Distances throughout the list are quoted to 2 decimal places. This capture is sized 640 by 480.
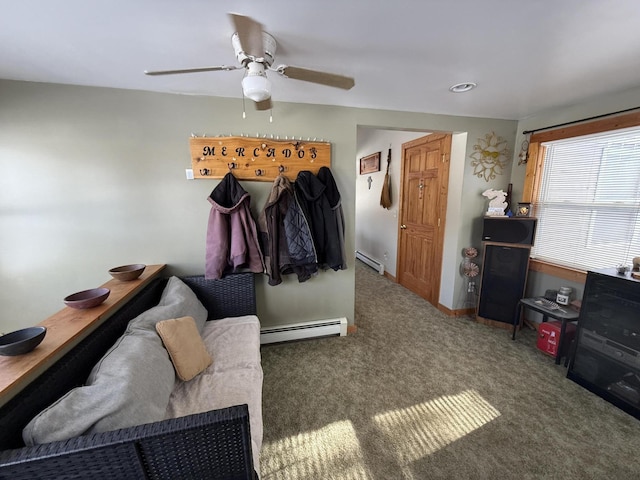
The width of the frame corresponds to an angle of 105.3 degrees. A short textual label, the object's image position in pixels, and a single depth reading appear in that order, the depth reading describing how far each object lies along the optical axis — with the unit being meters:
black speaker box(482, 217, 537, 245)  2.38
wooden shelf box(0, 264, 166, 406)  0.86
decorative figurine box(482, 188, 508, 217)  2.57
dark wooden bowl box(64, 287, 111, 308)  1.31
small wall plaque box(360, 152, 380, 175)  4.41
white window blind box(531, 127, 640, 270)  1.92
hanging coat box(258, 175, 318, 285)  2.07
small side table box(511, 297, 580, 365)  2.02
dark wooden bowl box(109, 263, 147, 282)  1.75
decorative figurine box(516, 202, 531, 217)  2.47
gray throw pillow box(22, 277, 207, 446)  0.82
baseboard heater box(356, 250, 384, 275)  4.45
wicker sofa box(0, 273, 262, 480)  0.75
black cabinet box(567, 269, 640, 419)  1.63
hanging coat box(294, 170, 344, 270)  2.12
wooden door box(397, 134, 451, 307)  2.96
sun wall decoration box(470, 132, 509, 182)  2.62
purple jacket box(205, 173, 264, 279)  2.00
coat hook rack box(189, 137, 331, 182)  2.02
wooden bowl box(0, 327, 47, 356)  0.93
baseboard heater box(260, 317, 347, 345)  2.38
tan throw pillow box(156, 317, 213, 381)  1.37
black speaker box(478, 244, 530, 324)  2.48
